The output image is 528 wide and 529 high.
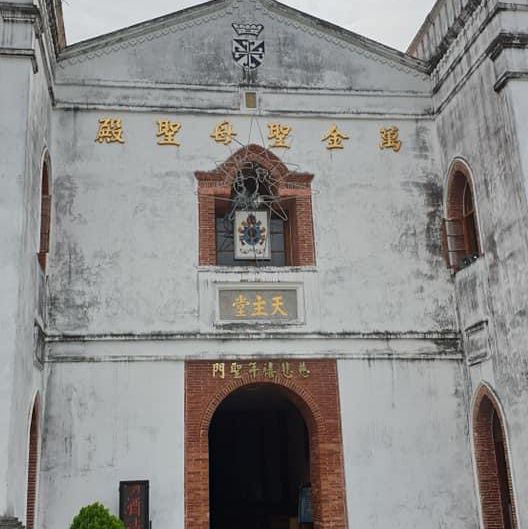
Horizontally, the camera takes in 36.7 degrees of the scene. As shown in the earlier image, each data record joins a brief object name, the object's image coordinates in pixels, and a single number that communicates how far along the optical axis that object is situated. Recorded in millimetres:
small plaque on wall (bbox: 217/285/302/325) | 10453
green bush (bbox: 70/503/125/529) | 8375
